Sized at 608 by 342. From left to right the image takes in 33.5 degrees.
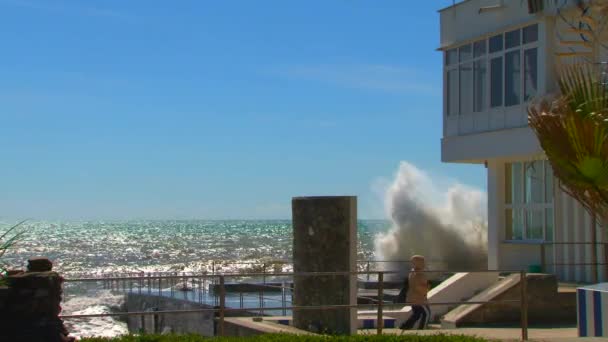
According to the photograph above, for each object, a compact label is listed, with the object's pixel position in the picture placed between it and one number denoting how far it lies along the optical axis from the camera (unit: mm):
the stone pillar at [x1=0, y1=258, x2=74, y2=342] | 10594
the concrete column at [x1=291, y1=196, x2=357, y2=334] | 15062
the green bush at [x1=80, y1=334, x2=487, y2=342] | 11641
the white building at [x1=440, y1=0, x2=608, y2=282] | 24188
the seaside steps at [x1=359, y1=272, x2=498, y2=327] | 21819
